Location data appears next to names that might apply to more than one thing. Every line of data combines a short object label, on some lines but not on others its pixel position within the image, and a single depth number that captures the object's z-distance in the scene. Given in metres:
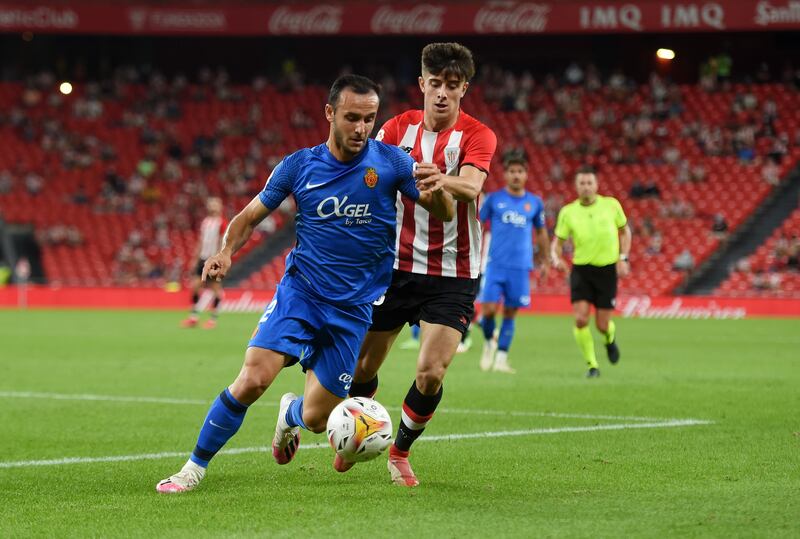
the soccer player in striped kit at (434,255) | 14.99
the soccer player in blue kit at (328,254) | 13.74
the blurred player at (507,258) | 31.55
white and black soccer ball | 13.47
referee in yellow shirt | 29.83
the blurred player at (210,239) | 49.28
